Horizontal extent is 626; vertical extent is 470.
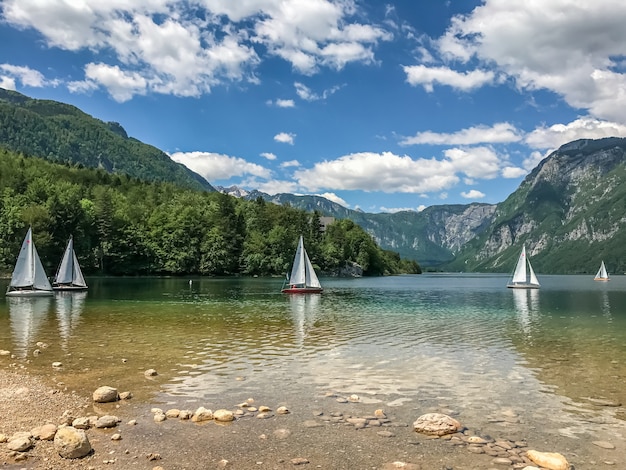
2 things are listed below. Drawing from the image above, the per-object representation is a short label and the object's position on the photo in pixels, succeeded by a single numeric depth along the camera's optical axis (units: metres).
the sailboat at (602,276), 189.65
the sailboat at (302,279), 84.62
